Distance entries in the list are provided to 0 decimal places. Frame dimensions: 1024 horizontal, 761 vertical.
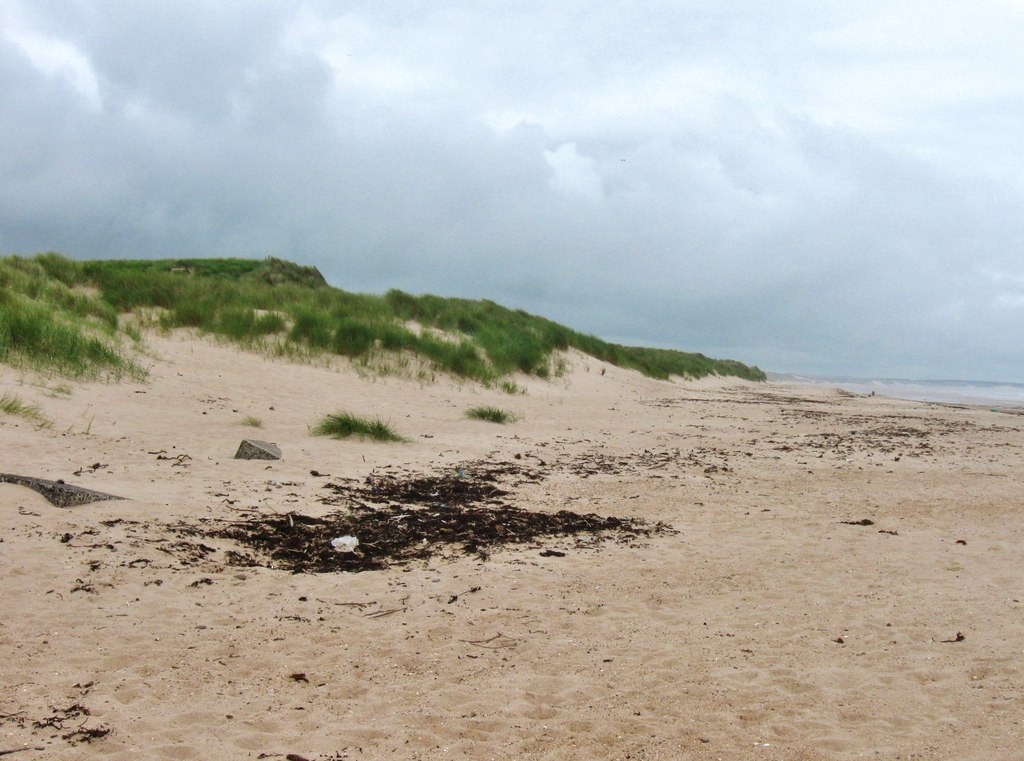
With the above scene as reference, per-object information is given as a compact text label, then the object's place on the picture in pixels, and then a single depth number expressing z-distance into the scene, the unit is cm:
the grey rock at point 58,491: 514
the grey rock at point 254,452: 765
